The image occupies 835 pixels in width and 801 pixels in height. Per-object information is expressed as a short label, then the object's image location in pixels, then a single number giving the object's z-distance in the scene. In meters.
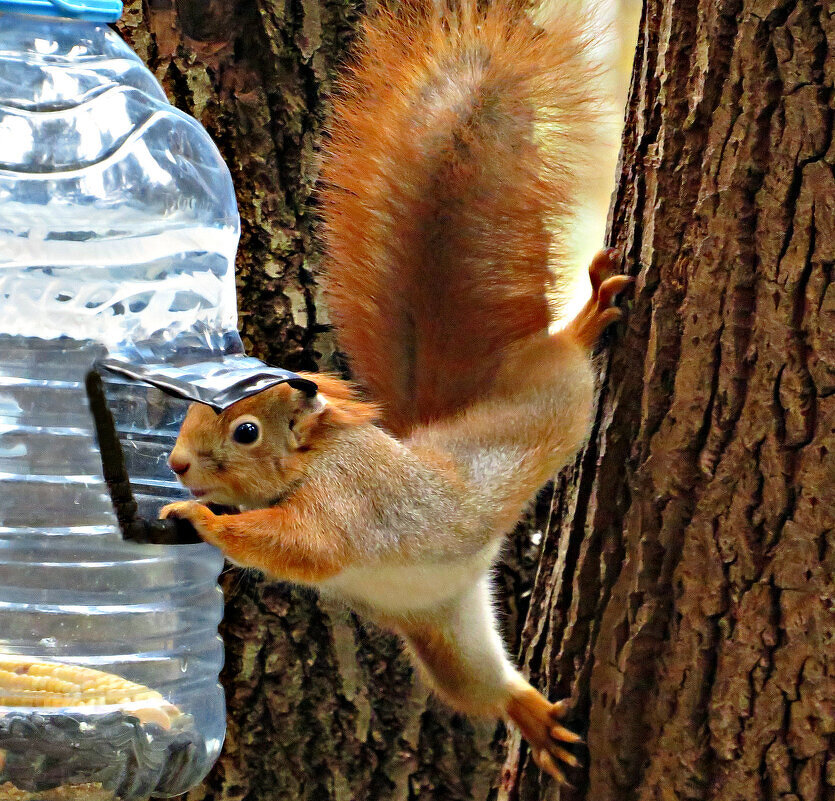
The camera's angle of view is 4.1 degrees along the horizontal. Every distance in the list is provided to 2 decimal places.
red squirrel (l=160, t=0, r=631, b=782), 4.10
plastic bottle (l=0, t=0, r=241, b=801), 4.04
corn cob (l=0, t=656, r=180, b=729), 4.02
